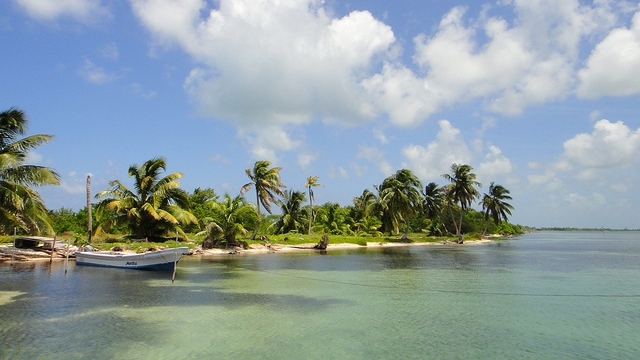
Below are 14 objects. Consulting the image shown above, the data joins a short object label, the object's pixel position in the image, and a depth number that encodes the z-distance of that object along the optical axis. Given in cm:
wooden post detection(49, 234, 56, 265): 2509
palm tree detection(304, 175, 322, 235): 5066
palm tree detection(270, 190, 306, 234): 5219
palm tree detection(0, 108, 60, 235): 1912
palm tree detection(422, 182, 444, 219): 6662
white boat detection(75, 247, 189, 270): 2220
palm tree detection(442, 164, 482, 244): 5897
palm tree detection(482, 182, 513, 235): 7206
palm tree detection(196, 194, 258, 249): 3497
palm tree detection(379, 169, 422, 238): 5572
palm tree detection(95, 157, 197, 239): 3275
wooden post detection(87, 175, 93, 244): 3167
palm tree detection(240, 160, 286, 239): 4053
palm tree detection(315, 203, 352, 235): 5548
